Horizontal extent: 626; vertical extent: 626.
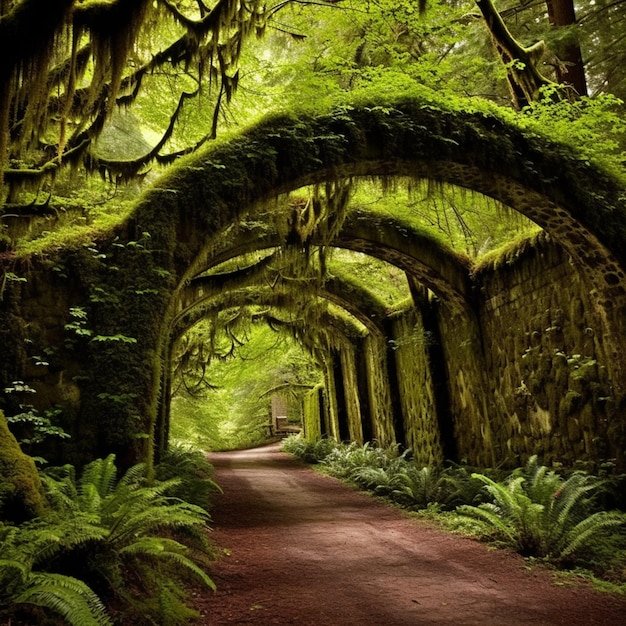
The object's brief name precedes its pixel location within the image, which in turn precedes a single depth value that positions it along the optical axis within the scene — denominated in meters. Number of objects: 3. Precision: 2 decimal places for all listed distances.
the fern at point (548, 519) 5.46
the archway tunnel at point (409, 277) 5.74
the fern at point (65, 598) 2.55
